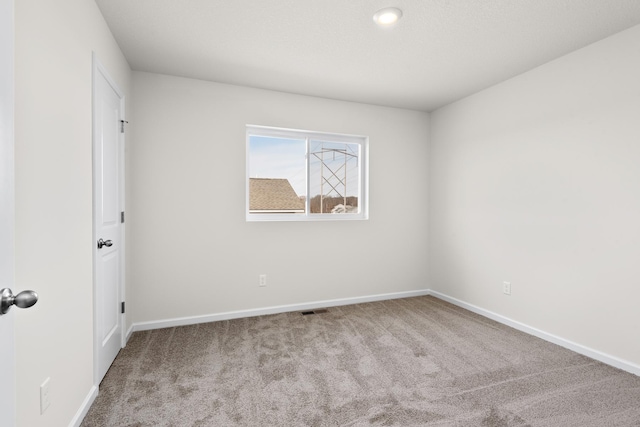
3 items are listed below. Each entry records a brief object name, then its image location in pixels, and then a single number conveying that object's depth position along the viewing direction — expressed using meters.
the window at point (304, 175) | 3.51
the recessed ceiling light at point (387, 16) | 2.05
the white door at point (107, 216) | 1.98
